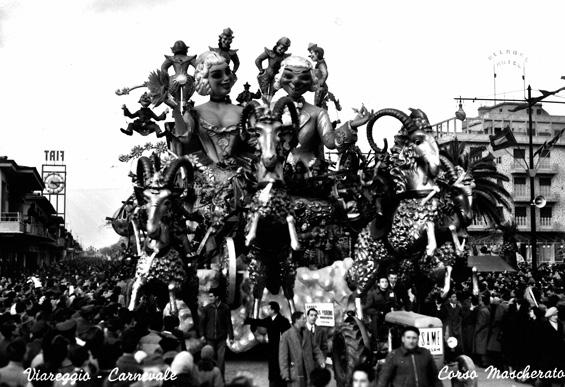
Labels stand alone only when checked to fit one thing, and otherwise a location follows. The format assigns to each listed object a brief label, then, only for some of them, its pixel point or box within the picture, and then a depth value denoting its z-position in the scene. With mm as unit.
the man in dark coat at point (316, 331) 10719
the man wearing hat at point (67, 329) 8500
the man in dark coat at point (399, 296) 14250
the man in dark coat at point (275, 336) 11391
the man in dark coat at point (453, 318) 15016
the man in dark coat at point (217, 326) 11906
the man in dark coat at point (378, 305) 12938
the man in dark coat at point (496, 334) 14430
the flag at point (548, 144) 26247
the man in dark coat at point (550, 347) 11516
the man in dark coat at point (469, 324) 15227
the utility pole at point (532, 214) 25642
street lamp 21078
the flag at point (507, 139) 27906
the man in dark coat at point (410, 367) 7898
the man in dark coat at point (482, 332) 14812
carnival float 13484
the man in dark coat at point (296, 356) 10328
